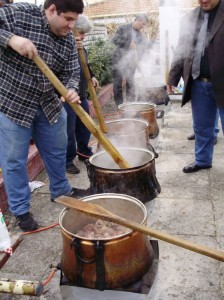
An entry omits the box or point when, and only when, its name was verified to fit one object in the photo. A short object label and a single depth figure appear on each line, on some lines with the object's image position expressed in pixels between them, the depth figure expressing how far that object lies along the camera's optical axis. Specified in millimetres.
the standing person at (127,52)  8367
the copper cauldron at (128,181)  3426
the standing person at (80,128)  4922
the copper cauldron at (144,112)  5777
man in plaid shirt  3252
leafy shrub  10023
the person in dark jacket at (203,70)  4266
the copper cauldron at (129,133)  4633
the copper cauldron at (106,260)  2422
